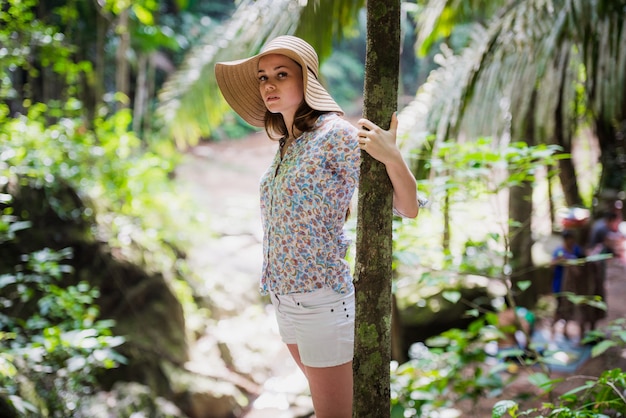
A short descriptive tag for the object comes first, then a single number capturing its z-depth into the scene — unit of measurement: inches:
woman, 70.2
